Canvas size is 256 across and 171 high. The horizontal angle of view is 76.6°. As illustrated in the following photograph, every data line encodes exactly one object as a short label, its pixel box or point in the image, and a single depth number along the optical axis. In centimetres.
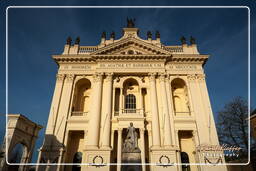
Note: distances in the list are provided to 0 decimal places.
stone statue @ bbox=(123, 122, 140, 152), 1317
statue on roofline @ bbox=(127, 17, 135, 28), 2727
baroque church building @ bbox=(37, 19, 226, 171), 1675
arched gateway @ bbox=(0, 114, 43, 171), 1580
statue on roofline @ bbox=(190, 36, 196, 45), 2473
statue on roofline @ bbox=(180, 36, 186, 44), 2495
